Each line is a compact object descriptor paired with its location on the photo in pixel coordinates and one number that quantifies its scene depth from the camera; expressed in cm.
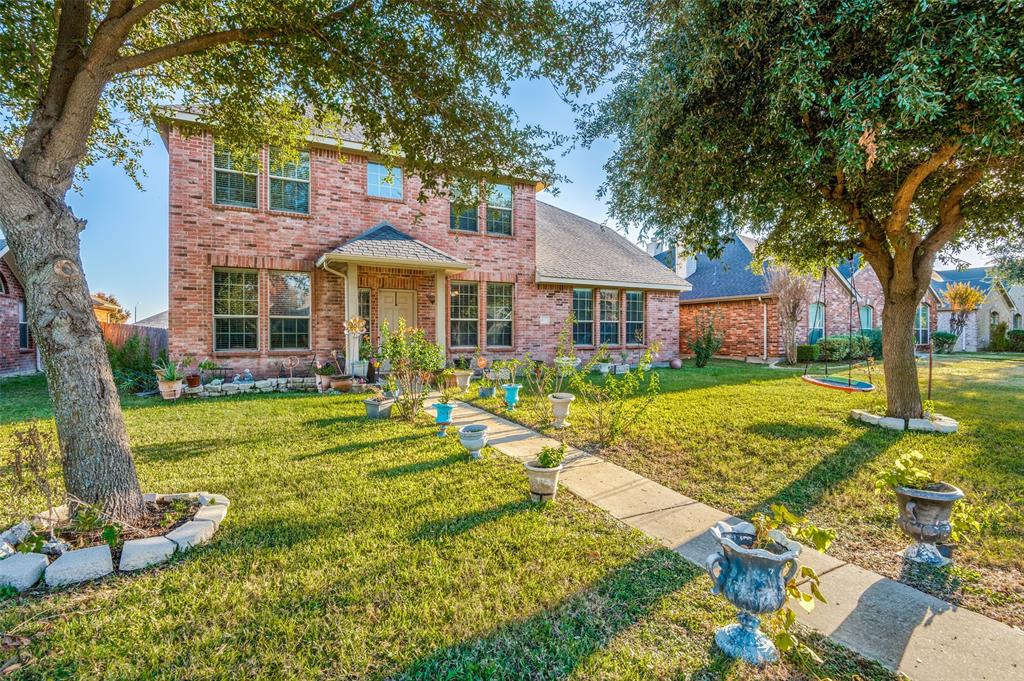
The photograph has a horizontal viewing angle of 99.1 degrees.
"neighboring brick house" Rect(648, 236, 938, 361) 1770
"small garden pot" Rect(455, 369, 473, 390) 1068
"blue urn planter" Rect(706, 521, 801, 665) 214
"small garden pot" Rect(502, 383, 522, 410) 841
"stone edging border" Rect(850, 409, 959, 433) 650
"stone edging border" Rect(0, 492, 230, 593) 278
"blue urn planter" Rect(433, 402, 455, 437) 675
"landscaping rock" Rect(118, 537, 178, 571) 298
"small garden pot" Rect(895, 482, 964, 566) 306
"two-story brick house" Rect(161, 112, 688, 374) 999
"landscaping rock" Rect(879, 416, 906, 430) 665
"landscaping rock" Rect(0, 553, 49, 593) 272
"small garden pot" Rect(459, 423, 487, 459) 522
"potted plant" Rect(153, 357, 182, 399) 923
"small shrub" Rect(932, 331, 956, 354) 2320
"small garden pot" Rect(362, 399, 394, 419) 749
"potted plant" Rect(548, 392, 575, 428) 702
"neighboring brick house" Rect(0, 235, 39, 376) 1320
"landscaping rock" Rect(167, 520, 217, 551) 321
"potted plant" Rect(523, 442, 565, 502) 399
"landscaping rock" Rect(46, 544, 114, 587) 280
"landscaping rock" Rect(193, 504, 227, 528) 349
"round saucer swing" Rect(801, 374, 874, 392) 789
